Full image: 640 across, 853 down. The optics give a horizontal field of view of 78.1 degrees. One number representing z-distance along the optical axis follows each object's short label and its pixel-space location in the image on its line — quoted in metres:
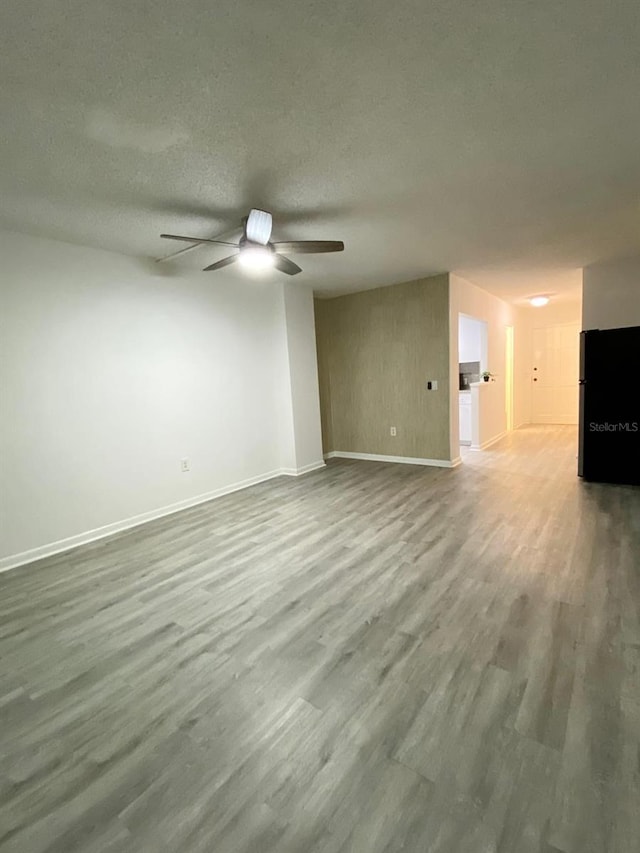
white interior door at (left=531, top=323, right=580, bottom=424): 8.01
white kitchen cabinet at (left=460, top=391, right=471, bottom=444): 6.46
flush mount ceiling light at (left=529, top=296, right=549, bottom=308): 6.55
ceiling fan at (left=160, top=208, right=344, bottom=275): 2.62
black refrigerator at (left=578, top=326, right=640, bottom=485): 4.12
